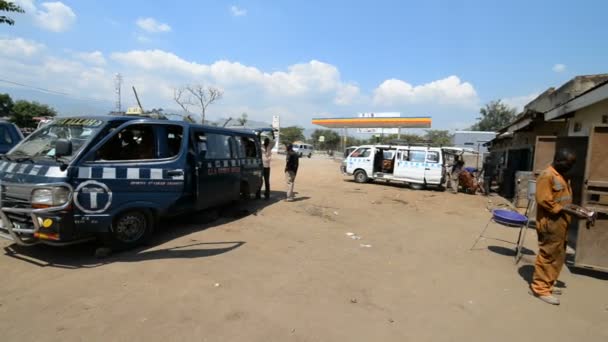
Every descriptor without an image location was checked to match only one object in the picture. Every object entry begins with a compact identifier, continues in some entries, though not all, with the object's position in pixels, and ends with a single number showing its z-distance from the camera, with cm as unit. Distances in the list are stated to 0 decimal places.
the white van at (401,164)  1316
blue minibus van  378
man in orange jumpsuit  352
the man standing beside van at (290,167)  879
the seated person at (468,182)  1286
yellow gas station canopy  3022
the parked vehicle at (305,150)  3954
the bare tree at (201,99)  2868
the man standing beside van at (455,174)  1291
